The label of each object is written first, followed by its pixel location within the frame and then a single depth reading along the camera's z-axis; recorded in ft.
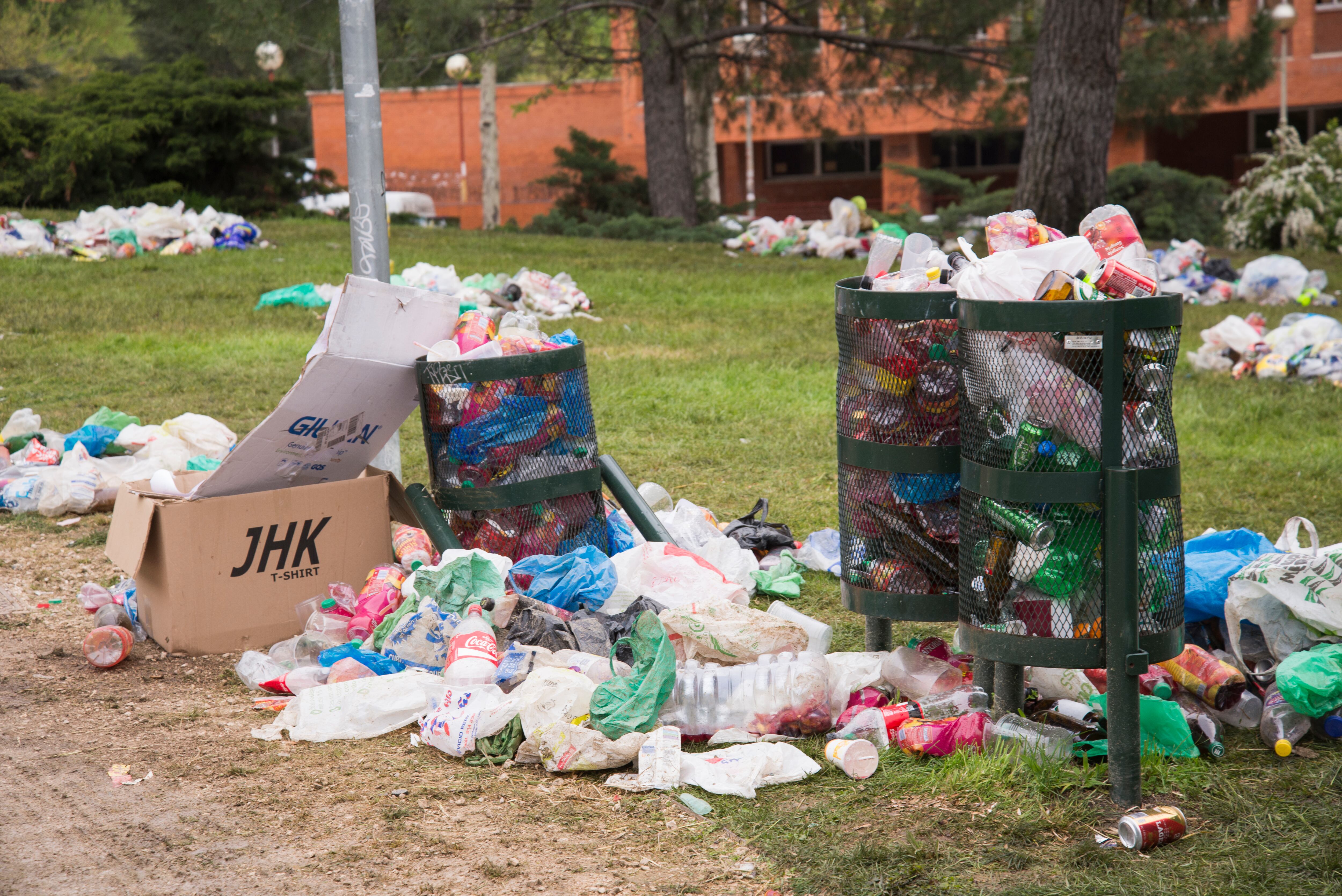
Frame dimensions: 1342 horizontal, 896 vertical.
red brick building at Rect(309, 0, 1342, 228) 100.53
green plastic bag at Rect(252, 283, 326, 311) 36.09
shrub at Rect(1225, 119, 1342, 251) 52.49
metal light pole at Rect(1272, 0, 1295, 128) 55.67
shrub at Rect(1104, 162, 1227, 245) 59.36
